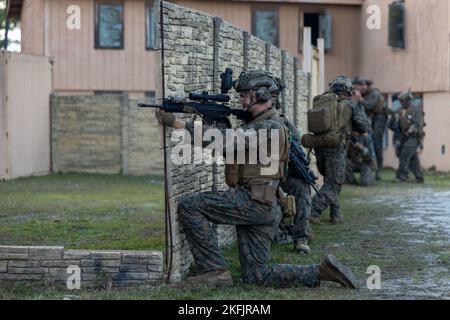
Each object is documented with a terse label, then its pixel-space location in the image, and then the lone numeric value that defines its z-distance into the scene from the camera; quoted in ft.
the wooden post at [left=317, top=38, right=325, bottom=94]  66.29
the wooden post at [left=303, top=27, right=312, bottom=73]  58.39
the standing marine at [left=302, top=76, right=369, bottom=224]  43.75
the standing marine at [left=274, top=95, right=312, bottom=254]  36.40
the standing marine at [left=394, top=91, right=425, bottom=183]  70.85
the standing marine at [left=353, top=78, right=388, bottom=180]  68.90
